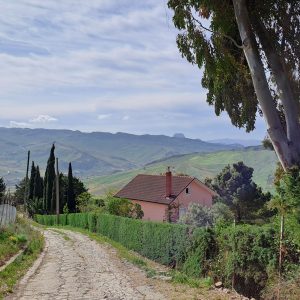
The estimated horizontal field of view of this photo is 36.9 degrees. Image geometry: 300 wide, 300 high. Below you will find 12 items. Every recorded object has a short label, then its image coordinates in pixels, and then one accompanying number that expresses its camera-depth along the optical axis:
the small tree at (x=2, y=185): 58.89
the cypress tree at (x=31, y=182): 78.00
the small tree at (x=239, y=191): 50.22
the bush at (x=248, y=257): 12.84
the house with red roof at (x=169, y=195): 49.67
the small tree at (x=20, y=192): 84.50
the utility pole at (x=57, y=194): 56.77
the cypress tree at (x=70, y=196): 67.12
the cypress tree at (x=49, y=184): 69.31
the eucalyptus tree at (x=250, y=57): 10.57
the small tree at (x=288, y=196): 9.98
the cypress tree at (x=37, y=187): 76.31
